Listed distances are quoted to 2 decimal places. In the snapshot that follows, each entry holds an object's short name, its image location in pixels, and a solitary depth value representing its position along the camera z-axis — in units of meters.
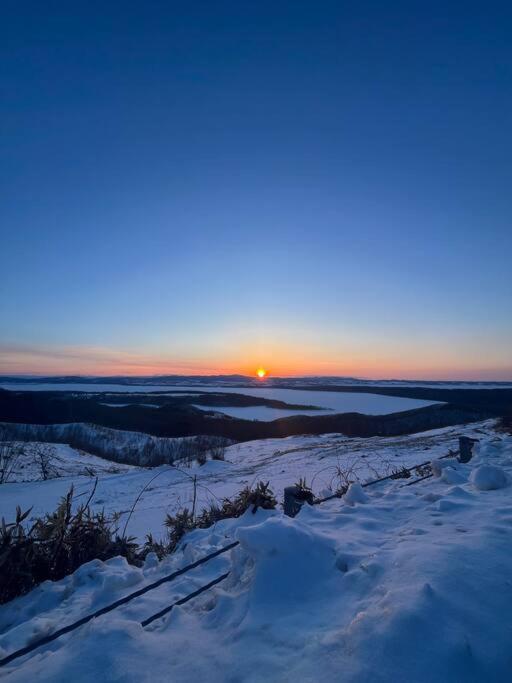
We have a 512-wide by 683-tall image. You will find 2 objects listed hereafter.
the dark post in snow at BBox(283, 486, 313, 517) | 4.37
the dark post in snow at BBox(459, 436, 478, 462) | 6.63
